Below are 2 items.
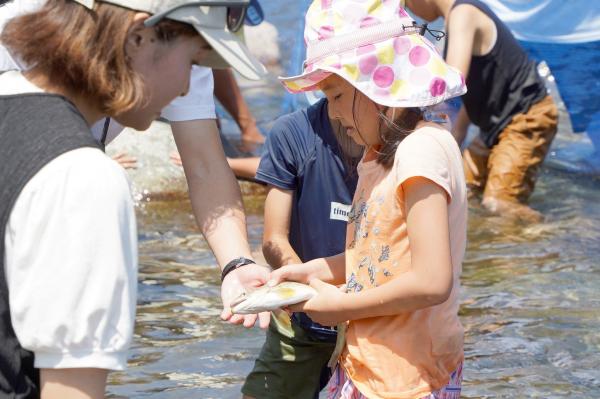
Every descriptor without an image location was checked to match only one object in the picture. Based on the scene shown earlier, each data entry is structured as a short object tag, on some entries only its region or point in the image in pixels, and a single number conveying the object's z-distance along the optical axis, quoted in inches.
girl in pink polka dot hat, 109.5
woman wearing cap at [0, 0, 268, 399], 87.0
